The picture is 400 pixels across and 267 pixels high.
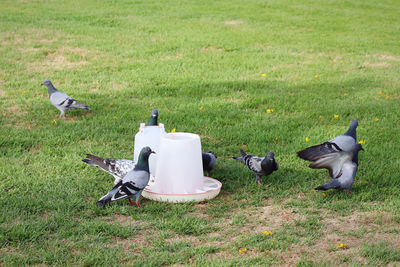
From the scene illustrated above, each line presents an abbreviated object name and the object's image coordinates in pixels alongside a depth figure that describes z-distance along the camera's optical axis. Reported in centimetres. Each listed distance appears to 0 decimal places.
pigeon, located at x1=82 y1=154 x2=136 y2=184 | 505
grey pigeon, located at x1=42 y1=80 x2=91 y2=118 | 761
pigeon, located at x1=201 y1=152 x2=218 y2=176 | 562
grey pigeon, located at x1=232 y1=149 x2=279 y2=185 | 530
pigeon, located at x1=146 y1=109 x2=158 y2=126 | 604
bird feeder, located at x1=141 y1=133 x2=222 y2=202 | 499
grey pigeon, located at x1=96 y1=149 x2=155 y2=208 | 464
